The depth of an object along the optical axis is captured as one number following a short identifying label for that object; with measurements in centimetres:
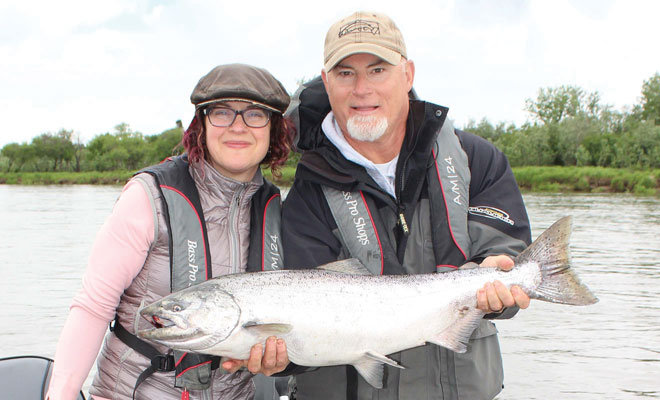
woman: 321
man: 359
